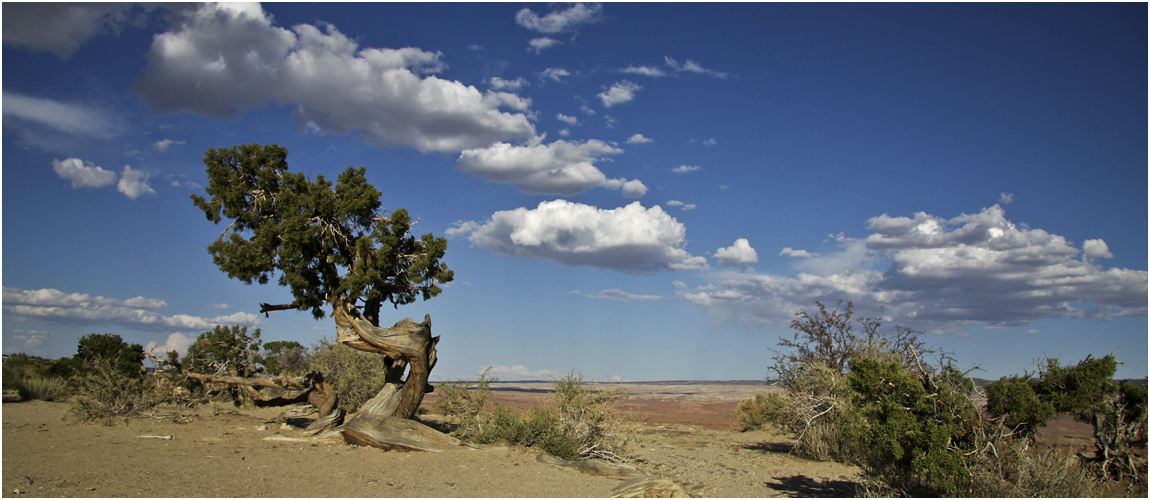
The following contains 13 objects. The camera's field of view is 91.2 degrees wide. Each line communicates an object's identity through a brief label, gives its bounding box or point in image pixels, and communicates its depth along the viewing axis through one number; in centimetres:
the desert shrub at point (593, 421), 1336
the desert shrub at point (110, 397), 1447
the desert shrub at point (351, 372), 2345
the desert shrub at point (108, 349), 2659
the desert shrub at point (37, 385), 2309
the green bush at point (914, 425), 804
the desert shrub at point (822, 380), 1433
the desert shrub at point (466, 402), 1475
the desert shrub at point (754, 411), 2424
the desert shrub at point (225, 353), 1822
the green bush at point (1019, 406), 849
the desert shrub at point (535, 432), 1304
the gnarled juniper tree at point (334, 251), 1432
